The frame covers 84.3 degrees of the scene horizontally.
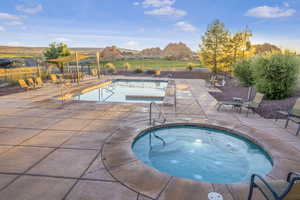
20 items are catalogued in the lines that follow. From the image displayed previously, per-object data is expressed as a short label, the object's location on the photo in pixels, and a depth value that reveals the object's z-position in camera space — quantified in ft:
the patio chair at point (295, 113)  14.52
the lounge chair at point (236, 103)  19.08
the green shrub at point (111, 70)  64.44
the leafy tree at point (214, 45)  54.34
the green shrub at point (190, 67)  69.44
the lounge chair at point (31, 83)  31.09
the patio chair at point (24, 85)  29.13
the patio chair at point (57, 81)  36.83
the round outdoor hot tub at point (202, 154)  10.43
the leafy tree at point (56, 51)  54.60
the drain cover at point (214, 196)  6.61
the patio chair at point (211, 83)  38.72
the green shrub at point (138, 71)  65.36
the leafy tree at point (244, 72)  37.14
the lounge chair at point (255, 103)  17.88
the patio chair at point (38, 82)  32.65
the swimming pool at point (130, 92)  30.18
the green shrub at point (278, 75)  22.99
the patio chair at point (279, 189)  4.76
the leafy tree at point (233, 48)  55.88
